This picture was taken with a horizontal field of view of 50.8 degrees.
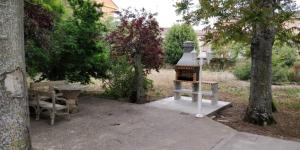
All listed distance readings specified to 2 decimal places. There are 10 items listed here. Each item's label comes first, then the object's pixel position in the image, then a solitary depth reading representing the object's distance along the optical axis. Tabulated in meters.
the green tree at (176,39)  21.66
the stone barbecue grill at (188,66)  9.37
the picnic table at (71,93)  7.86
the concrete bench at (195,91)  9.35
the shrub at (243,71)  17.44
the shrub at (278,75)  16.50
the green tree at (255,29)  6.20
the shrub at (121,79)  10.23
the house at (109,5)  37.17
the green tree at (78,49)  9.31
